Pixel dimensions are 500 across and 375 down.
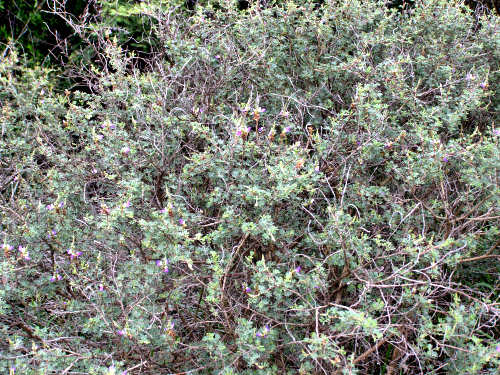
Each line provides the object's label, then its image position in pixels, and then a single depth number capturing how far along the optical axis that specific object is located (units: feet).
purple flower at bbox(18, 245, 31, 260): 6.77
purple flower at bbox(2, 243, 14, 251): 6.69
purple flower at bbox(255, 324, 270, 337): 6.51
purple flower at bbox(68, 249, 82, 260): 7.05
